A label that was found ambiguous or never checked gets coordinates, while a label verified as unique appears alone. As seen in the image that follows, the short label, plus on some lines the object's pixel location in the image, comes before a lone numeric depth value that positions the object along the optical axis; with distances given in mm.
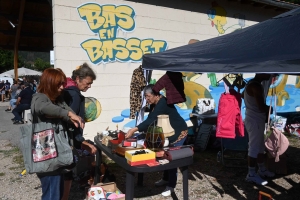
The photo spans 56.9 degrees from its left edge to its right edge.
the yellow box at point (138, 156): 2490
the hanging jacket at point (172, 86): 3498
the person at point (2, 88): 18847
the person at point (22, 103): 9383
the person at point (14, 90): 11883
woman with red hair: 2164
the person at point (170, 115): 3278
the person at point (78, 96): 2779
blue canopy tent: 2340
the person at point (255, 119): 3738
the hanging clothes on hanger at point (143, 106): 4539
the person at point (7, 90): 20638
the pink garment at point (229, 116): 3533
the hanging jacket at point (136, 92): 4723
